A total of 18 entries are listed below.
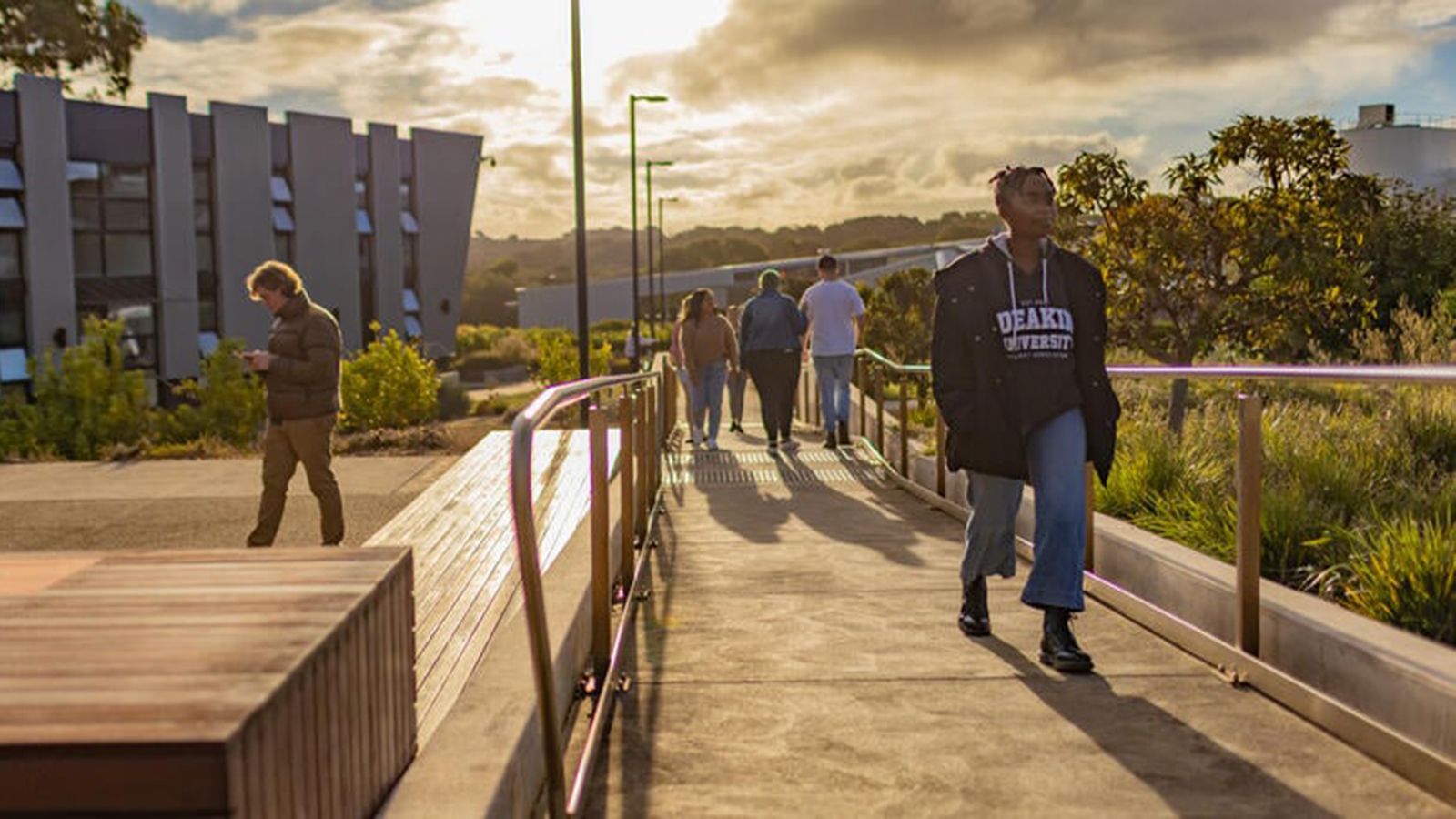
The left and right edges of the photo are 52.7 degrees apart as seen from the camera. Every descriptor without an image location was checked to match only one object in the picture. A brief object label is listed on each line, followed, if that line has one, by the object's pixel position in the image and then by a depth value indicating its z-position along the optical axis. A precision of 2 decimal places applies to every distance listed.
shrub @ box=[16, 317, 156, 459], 18.02
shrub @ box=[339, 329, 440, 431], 18.52
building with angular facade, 37.16
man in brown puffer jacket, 7.90
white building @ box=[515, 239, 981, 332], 101.50
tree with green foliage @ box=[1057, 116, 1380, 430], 15.73
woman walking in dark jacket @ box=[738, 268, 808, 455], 13.57
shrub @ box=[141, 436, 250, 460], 15.05
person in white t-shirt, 13.26
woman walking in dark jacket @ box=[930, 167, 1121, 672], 5.21
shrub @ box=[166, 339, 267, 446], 19.41
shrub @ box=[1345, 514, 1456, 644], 4.59
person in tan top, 13.92
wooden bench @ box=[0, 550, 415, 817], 2.31
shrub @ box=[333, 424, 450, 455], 15.52
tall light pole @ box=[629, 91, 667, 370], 41.00
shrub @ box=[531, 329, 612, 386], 29.89
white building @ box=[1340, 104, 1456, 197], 70.12
